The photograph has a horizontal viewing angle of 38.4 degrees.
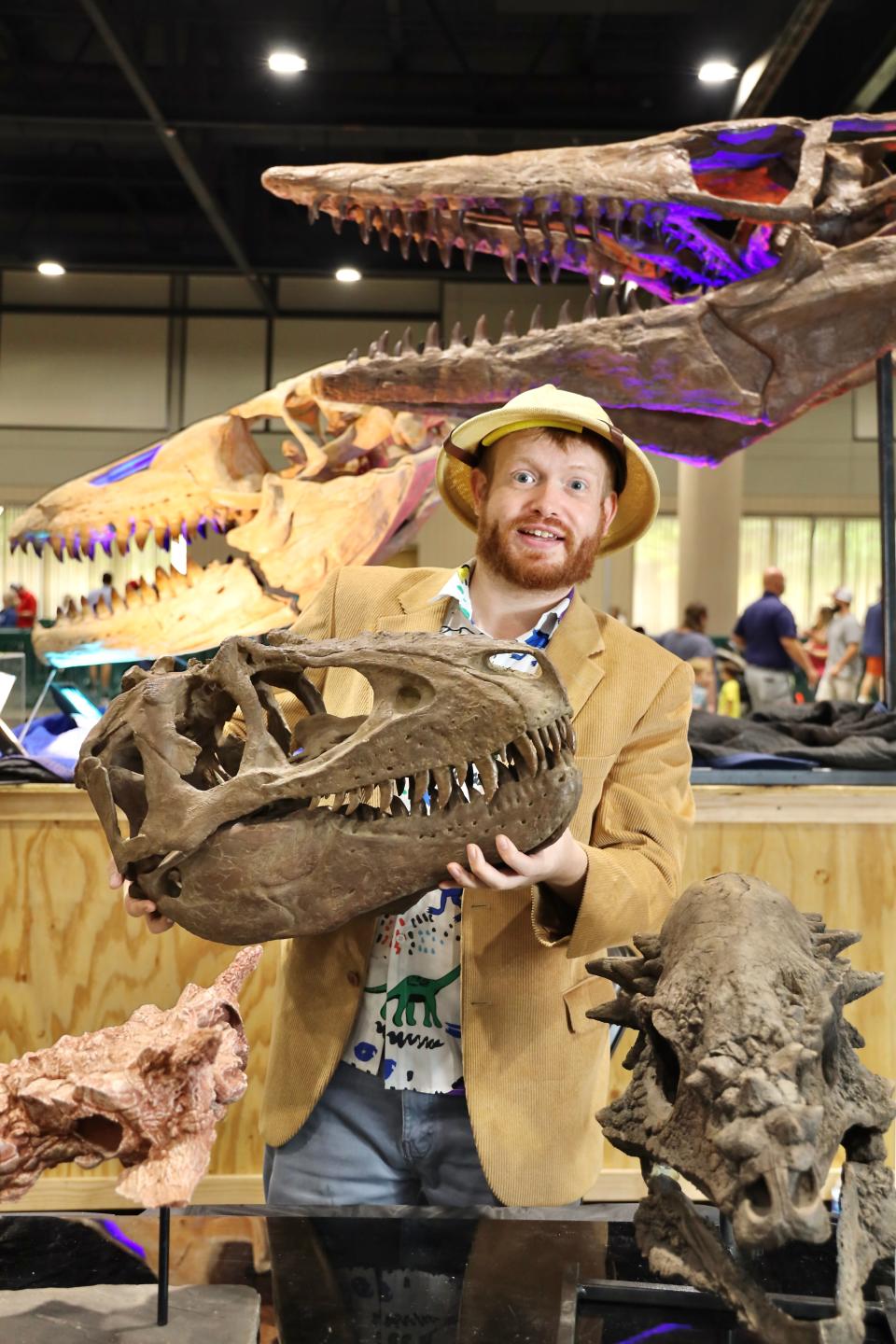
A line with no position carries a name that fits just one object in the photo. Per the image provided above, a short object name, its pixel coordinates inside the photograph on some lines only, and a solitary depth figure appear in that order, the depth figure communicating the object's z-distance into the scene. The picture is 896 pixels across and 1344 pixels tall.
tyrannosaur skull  1.55
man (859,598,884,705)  8.69
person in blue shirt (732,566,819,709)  8.10
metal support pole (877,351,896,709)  3.89
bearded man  2.00
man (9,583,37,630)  8.21
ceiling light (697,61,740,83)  9.39
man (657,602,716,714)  7.58
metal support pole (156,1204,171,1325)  1.47
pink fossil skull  1.46
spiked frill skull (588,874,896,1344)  1.17
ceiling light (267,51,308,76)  9.67
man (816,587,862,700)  10.33
